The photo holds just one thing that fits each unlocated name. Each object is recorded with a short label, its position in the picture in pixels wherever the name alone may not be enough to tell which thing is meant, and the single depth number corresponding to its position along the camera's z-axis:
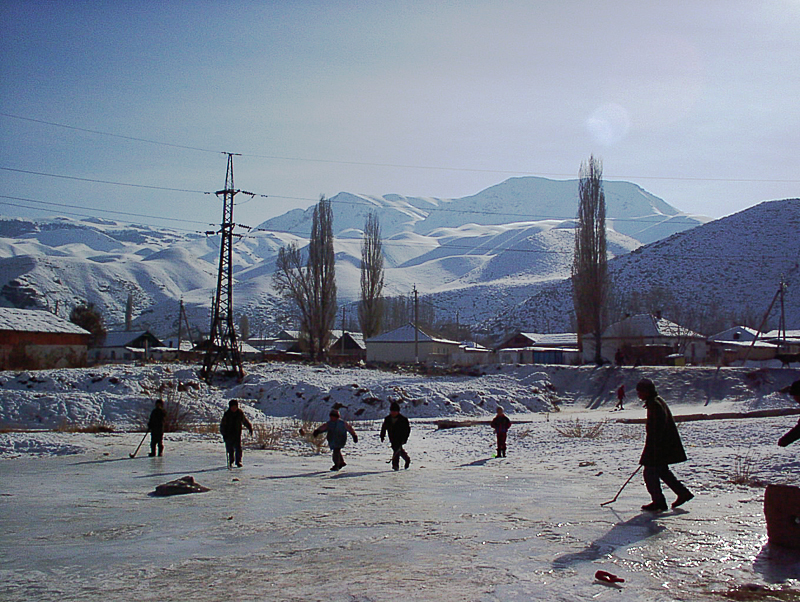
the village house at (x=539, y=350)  67.31
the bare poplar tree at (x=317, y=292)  57.44
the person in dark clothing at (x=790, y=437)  8.09
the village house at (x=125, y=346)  88.50
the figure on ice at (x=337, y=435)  15.85
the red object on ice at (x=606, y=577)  6.38
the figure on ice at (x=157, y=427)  18.62
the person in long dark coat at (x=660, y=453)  9.51
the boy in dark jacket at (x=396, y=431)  15.92
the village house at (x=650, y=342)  56.53
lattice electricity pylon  37.31
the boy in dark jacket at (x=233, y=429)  16.08
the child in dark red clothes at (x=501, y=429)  18.28
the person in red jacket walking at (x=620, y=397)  37.12
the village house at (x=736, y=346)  62.85
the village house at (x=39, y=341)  41.97
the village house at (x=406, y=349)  67.12
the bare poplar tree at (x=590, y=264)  52.69
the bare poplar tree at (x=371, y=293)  68.19
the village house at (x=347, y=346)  87.00
